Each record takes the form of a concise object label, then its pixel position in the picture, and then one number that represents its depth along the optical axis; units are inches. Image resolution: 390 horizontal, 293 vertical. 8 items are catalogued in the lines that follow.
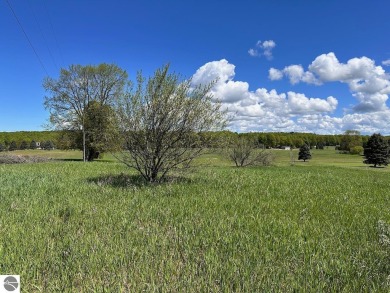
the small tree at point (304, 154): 3882.9
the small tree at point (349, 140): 5064.0
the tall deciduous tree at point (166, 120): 401.4
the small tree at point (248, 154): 1576.0
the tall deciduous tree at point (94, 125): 1669.4
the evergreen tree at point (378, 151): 2942.9
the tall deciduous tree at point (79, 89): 1711.4
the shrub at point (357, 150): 4640.8
